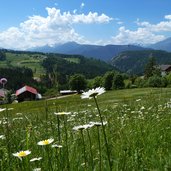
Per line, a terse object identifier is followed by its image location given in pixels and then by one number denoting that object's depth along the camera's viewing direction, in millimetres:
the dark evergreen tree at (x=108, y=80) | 83925
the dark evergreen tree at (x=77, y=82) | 81690
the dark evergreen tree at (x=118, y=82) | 80294
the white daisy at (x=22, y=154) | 1812
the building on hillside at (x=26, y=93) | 82840
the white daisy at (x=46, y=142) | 1942
